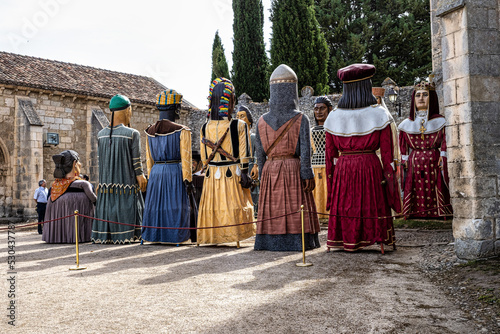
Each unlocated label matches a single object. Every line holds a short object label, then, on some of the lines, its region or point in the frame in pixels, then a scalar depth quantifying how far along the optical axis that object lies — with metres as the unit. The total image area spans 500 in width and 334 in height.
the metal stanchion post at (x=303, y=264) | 4.96
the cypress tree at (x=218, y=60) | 29.03
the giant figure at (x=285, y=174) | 6.12
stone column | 4.91
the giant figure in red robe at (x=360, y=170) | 5.71
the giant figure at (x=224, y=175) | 6.76
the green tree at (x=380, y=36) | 26.12
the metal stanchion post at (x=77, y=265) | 5.20
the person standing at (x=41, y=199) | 11.41
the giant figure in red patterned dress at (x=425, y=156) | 7.91
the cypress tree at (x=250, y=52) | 26.66
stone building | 16.33
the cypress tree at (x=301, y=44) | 24.81
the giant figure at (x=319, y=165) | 9.69
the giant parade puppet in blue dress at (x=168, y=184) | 7.20
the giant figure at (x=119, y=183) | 7.64
